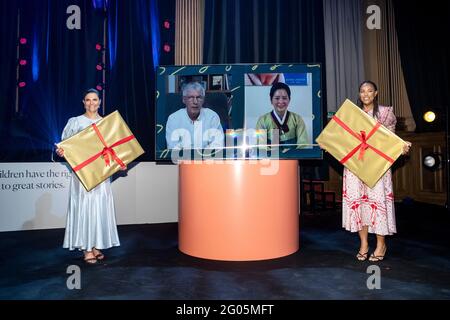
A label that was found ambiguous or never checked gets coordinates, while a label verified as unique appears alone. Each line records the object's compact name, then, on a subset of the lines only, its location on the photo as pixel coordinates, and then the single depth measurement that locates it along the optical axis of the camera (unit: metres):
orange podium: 2.56
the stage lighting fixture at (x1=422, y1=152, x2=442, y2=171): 4.93
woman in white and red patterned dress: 2.52
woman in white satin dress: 2.59
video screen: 4.45
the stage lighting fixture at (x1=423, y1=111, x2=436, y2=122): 5.23
